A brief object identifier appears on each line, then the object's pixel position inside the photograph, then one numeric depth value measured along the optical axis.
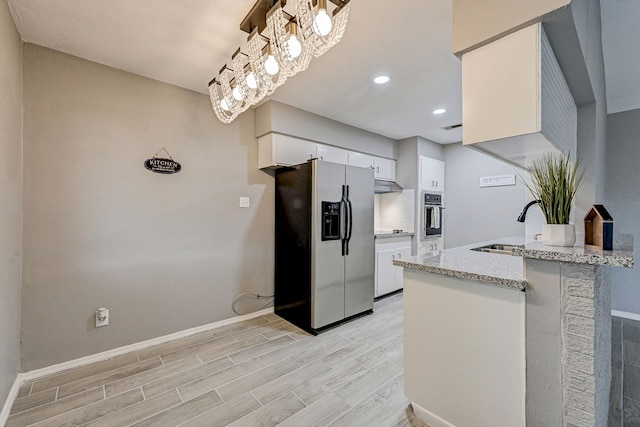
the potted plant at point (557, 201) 1.22
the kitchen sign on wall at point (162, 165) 2.56
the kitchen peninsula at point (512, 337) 1.12
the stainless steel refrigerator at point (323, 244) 2.87
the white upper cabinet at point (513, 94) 1.15
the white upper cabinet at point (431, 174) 4.39
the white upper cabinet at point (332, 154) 3.50
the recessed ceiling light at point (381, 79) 2.51
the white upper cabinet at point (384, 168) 4.22
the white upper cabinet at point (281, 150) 3.08
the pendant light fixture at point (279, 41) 1.44
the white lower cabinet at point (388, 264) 3.78
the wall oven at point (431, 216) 4.38
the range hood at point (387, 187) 4.40
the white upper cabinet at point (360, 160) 3.85
